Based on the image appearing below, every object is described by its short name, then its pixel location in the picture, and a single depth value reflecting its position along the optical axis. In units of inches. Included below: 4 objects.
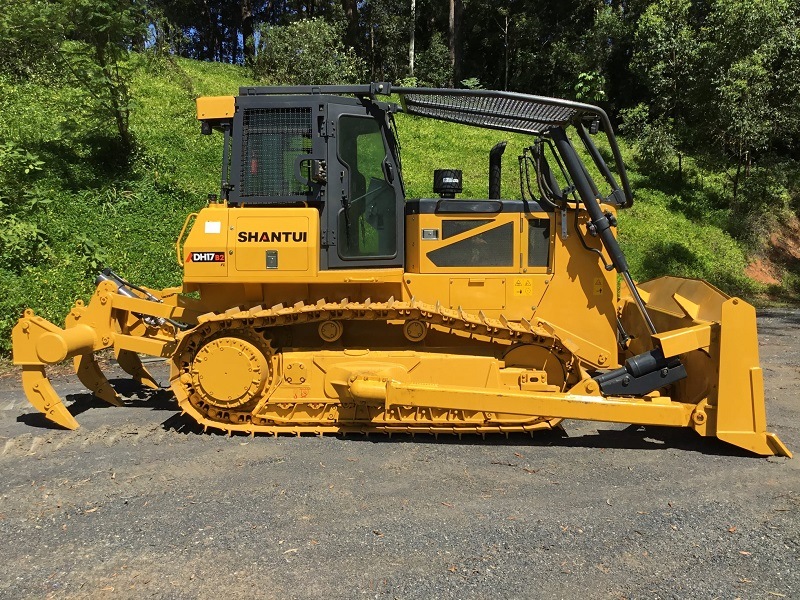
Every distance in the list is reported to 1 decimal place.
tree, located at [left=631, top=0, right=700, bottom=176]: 709.9
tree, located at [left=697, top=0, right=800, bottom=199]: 614.5
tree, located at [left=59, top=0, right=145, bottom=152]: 401.7
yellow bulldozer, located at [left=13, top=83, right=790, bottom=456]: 180.1
